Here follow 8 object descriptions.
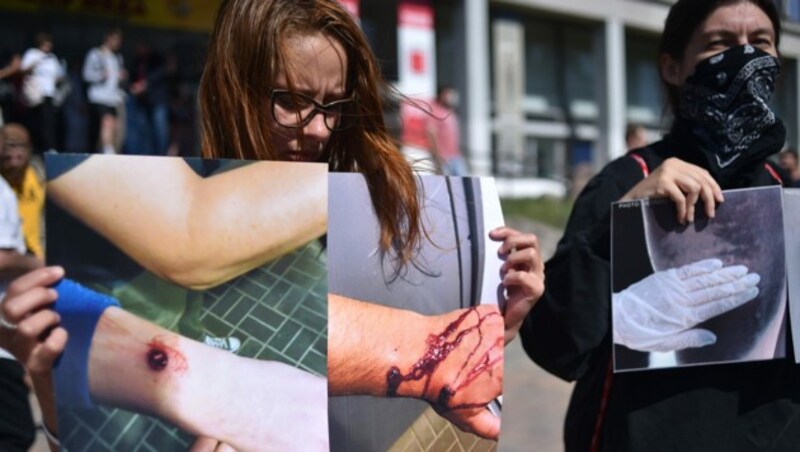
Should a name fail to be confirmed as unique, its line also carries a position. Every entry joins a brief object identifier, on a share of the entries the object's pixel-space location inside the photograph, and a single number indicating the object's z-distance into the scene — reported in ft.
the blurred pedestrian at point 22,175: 19.84
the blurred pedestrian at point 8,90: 37.19
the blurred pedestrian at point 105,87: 39.29
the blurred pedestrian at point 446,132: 38.81
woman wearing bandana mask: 6.28
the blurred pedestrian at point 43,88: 37.68
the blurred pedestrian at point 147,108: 41.68
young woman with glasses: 5.08
